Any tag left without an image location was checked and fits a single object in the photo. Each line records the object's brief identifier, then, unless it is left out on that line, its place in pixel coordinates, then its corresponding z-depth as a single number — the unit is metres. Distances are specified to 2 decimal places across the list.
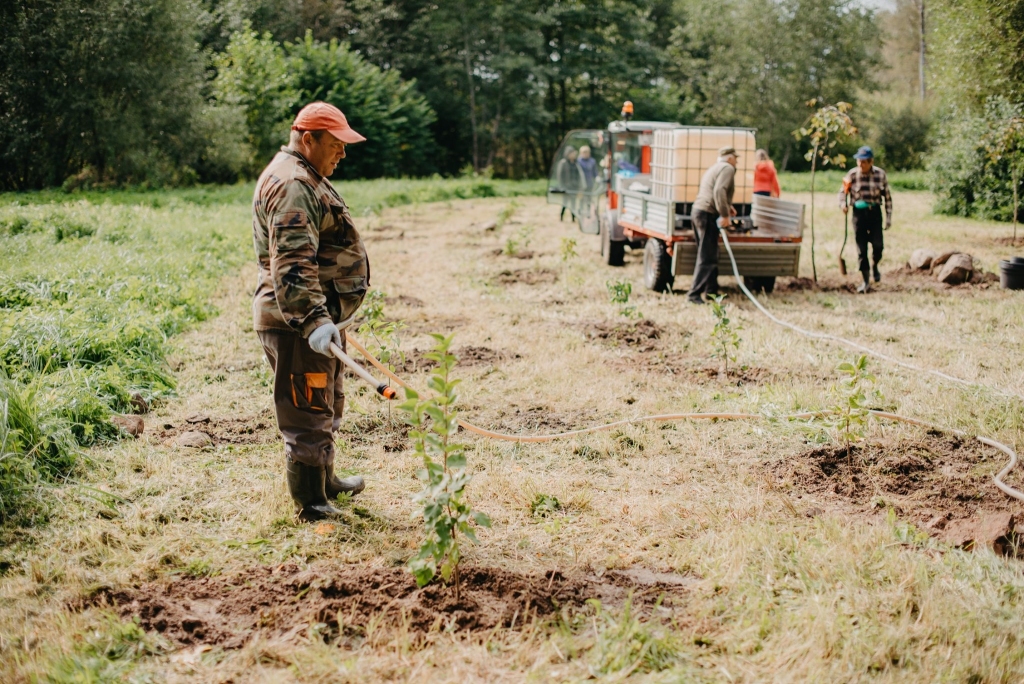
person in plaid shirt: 10.45
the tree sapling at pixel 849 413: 4.72
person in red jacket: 13.17
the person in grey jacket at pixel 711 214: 9.28
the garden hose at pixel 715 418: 4.42
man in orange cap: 3.71
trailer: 9.96
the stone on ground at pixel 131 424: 5.31
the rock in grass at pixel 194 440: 5.20
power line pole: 41.88
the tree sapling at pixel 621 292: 9.30
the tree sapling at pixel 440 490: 3.27
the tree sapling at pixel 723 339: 6.73
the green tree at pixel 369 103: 31.36
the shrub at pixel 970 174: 17.67
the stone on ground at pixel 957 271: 10.84
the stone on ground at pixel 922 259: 11.94
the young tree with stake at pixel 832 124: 11.27
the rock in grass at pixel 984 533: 3.77
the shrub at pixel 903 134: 36.47
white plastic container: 10.85
